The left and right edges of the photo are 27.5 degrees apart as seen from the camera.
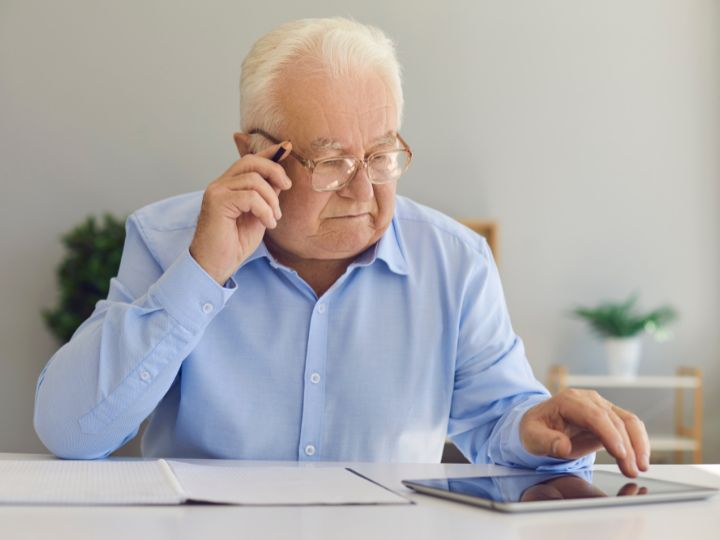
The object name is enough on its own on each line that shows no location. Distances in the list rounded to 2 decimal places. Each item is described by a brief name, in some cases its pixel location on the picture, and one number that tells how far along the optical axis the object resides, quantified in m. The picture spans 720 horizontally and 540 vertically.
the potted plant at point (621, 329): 4.07
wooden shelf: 4.00
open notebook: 1.26
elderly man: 1.61
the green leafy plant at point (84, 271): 3.82
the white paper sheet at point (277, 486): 1.28
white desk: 1.18
